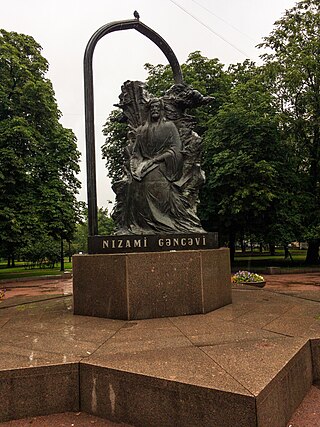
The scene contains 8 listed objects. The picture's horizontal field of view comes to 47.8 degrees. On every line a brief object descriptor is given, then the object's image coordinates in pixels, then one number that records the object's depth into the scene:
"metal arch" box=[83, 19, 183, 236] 6.97
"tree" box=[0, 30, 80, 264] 18.64
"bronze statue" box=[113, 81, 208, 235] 7.02
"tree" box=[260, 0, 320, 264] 22.19
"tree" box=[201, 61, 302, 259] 19.86
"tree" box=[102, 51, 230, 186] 24.11
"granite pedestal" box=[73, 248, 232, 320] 5.67
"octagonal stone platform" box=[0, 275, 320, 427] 2.98
